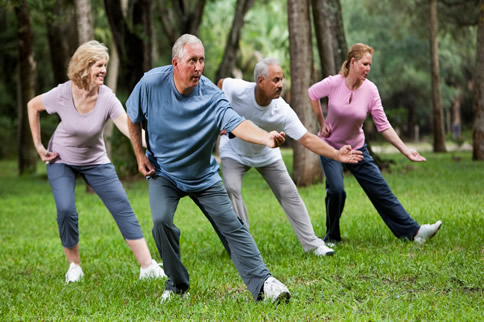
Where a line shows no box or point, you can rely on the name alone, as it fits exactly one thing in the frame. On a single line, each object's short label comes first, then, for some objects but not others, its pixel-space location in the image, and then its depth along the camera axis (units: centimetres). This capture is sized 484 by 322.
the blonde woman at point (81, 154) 719
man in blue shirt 543
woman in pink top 796
